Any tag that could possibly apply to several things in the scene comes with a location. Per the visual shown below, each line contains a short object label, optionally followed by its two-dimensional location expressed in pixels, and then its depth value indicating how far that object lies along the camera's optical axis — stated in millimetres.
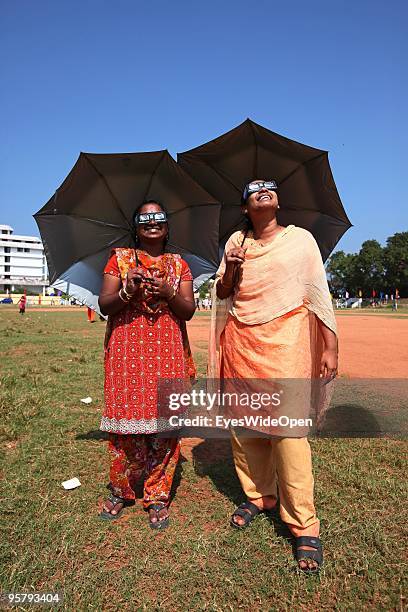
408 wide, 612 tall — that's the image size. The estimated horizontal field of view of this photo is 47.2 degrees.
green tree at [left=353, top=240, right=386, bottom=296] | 74500
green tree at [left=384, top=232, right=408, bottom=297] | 71125
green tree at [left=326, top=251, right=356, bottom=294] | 79938
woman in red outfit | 3004
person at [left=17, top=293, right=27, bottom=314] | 33000
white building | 99500
